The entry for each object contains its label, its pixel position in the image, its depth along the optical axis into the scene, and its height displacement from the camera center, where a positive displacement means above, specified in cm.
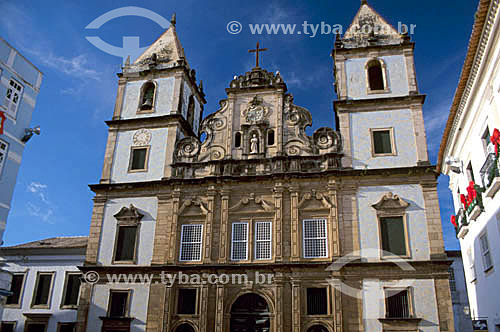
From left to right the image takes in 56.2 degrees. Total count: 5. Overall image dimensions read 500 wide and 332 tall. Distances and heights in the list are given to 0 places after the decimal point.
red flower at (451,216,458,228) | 2642 +650
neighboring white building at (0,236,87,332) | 2789 +252
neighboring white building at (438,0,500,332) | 1736 +792
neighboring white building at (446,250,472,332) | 3447 +364
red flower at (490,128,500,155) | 1709 +710
